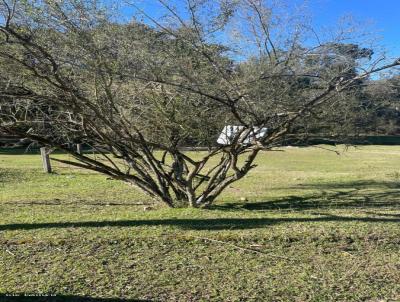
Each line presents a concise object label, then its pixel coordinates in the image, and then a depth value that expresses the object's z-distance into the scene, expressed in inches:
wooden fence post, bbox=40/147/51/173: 660.1
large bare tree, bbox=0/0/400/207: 263.0
